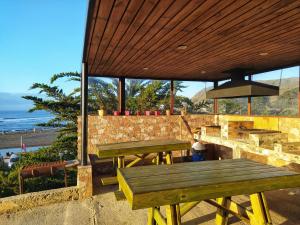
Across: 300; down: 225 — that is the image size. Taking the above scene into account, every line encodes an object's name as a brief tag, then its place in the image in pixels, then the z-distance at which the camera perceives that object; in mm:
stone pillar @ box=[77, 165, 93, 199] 5441
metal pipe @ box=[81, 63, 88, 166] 5630
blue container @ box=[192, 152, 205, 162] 8492
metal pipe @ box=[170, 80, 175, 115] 9591
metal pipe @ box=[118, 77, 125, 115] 9354
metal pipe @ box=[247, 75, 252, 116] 9195
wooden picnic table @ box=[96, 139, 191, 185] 4980
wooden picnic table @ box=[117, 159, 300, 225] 2424
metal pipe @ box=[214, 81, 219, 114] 10666
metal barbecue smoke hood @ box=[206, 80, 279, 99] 6660
